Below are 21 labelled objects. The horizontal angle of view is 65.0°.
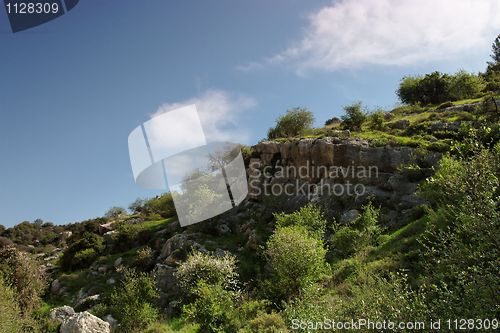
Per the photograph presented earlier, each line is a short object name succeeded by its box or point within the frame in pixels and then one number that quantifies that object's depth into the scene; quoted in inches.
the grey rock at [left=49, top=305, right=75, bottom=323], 1095.6
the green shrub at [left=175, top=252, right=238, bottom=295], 1078.4
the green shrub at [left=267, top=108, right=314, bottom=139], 2544.3
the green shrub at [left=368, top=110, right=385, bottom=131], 2048.4
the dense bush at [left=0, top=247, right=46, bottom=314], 1293.1
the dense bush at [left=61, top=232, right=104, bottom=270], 1790.1
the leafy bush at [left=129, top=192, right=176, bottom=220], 2469.1
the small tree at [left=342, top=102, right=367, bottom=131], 2197.3
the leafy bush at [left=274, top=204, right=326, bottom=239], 1218.6
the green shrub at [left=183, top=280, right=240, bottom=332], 813.9
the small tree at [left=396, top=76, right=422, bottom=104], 2979.3
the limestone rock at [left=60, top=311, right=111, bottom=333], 947.3
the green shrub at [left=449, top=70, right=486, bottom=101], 2529.5
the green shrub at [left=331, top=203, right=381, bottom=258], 1097.4
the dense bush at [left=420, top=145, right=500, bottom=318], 332.2
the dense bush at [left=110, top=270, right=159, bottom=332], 1023.6
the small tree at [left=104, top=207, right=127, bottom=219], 3353.3
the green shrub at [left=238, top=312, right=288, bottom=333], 710.7
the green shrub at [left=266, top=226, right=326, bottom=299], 909.2
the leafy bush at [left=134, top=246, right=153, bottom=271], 1539.1
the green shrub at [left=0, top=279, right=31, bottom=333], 909.3
